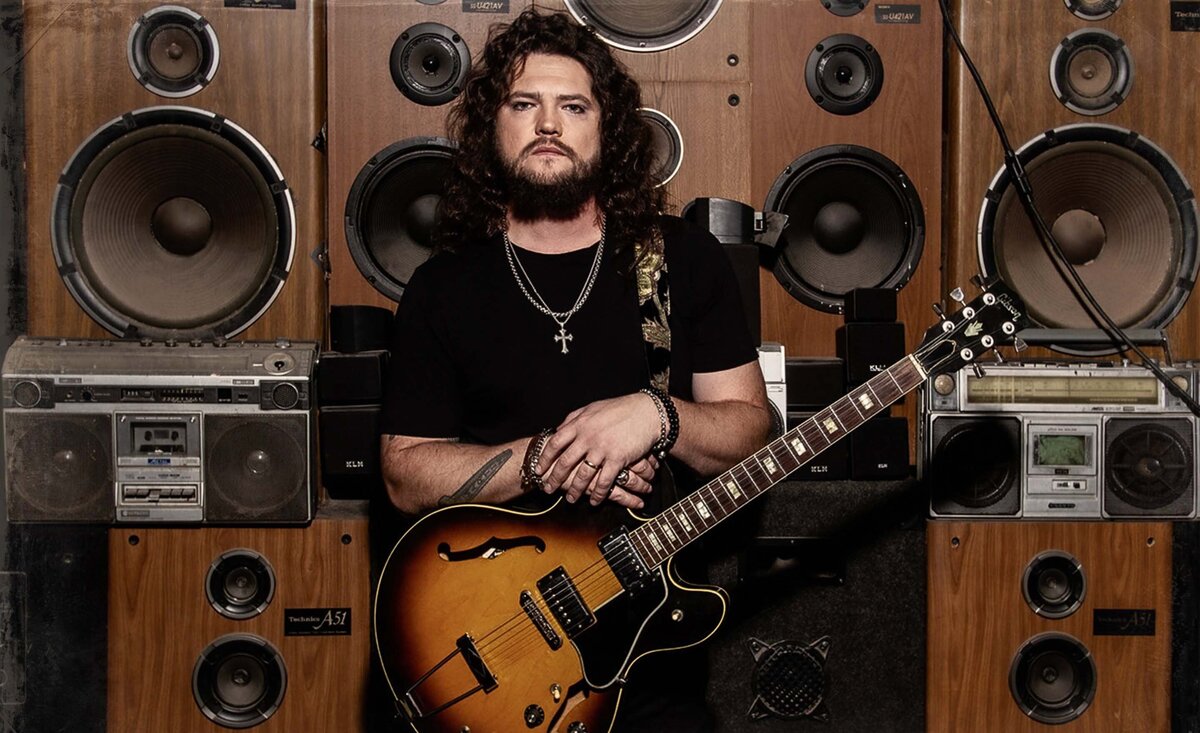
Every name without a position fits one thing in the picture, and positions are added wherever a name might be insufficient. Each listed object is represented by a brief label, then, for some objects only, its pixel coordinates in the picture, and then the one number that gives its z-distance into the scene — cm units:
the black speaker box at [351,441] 216
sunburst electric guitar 139
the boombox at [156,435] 209
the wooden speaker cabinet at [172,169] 220
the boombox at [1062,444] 219
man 152
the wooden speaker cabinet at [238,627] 212
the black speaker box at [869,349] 222
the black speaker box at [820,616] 212
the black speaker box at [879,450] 219
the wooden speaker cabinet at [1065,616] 218
